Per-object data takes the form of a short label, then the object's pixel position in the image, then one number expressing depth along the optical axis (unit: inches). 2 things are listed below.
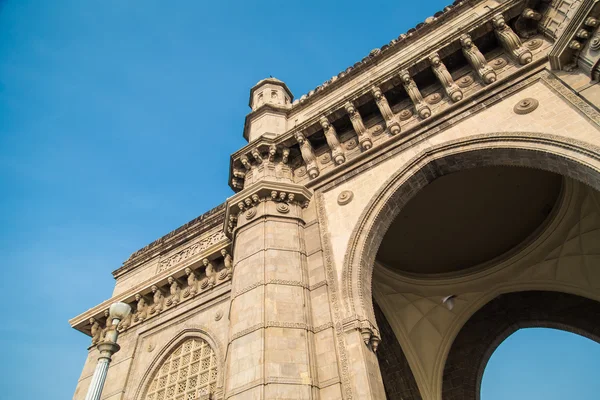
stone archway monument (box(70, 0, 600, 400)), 279.9
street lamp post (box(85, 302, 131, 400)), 245.9
